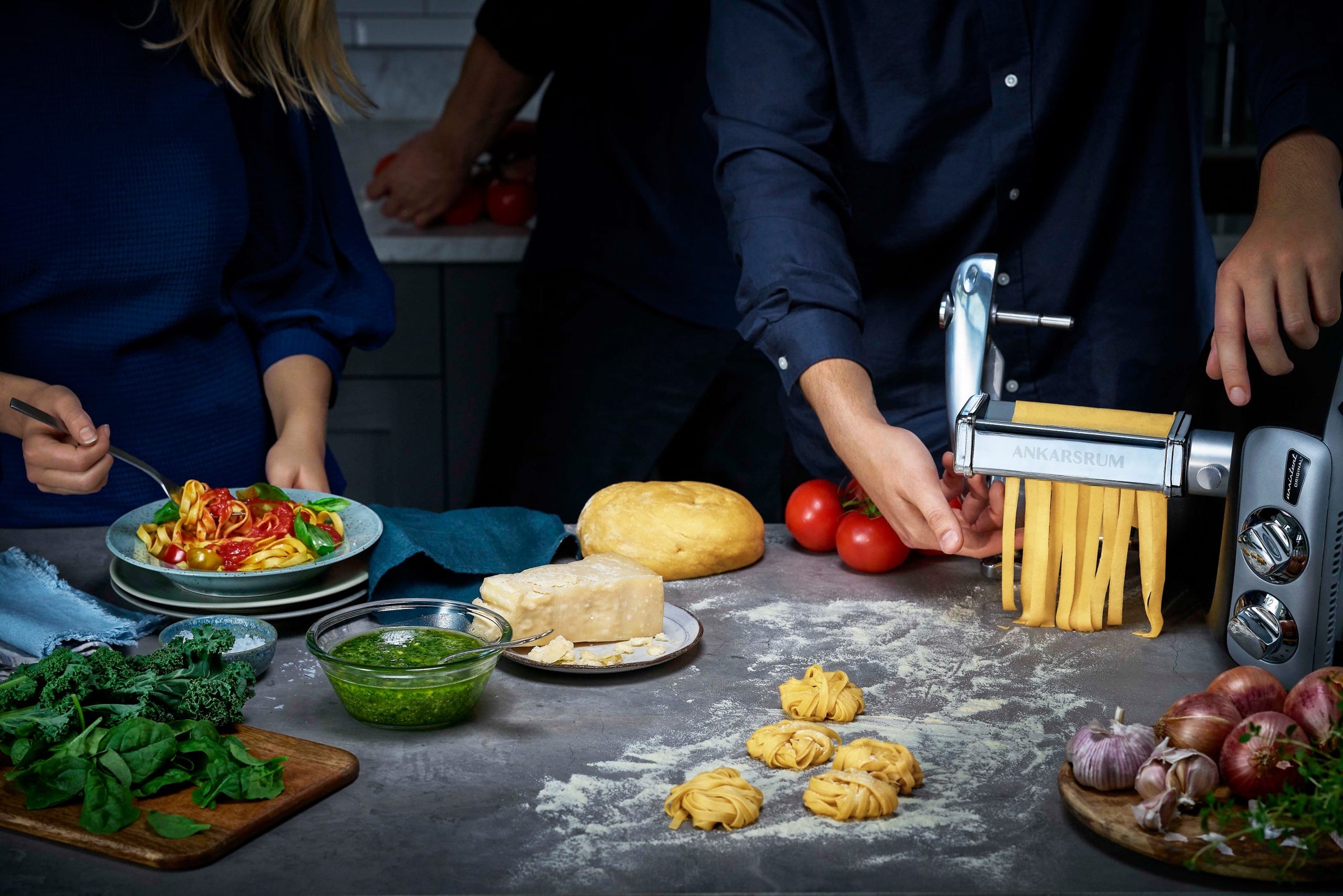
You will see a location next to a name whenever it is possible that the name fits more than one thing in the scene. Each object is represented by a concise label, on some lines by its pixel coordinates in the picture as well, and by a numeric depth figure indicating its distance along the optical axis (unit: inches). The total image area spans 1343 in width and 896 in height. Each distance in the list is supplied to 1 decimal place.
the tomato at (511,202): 129.5
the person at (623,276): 106.8
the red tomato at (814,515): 66.7
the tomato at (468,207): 131.3
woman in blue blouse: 71.3
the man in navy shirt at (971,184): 64.5
